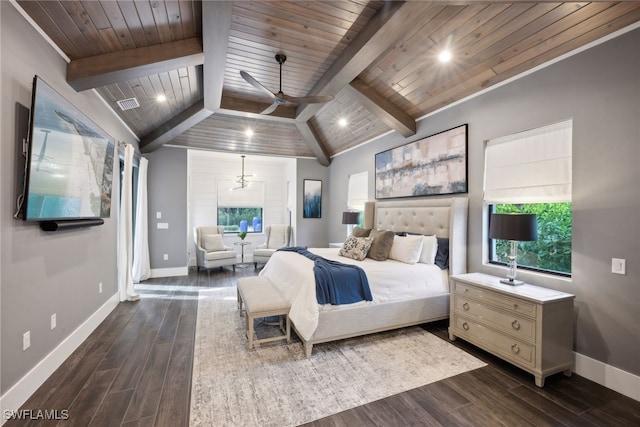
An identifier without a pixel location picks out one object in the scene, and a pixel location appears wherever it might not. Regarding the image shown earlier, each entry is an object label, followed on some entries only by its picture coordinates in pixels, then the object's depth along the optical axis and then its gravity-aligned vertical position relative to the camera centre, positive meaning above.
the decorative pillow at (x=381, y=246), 3.75 -0.47
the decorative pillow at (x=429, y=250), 3.62 -0.49
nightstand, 2.28 -0.99
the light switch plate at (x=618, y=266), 2.21 -0.41
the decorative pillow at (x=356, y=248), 3.76 -0.51
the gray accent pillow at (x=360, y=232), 4.56 -0.35
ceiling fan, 3.26 +1.35
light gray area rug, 1.99 -1.44
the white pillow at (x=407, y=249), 3.60 -0.50
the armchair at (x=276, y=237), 6.92 -0.68
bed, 2.83 -0.91
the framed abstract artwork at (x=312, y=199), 7.17 +0.31
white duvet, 2.78 -0.84
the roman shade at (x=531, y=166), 2.62 +0.50
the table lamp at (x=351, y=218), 5.53 -0.13
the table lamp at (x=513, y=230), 2.46 -0.15
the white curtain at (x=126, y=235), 4.19 -0.41
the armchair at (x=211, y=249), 6.06 -0.94
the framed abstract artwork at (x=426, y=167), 3.66 +0.71
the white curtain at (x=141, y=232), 5.36 -0.47
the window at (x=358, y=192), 5.84 +0.43
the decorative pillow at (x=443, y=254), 3.58 -0.55
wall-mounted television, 2.00 +0.40
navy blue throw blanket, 2.83 -0.77
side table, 6.94 -1.23
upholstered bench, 2.80 -0.98
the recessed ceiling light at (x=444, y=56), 3.01 +1.75
